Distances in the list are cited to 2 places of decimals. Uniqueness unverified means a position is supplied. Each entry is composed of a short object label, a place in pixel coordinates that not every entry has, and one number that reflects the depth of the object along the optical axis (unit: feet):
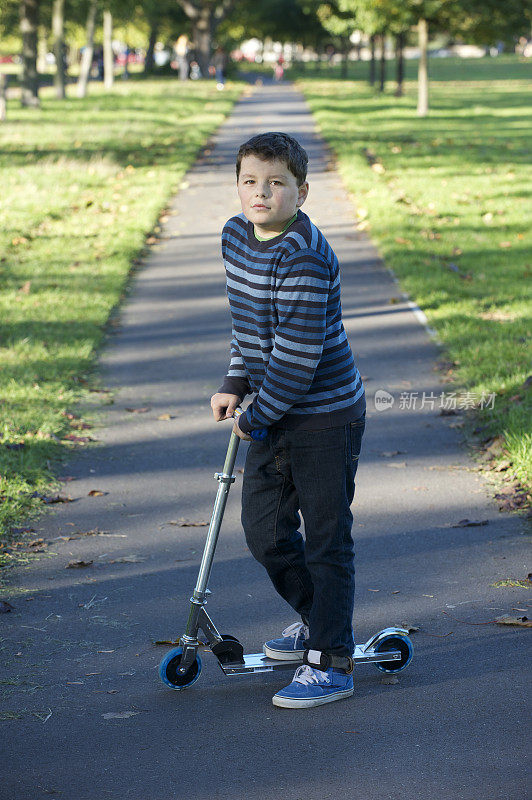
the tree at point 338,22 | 239.30
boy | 20.71
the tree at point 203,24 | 357.20
